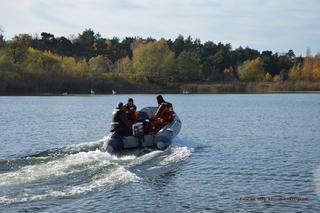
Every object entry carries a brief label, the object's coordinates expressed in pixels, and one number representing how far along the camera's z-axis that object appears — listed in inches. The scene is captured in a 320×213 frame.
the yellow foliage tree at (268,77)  4719.5
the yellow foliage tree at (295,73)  4647.1
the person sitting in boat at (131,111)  891.2
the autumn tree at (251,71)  4665.4
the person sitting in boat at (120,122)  802.8
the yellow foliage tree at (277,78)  4719.5
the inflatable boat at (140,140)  780.6
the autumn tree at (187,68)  4306.1
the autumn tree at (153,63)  4207.7
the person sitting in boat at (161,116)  892.6
